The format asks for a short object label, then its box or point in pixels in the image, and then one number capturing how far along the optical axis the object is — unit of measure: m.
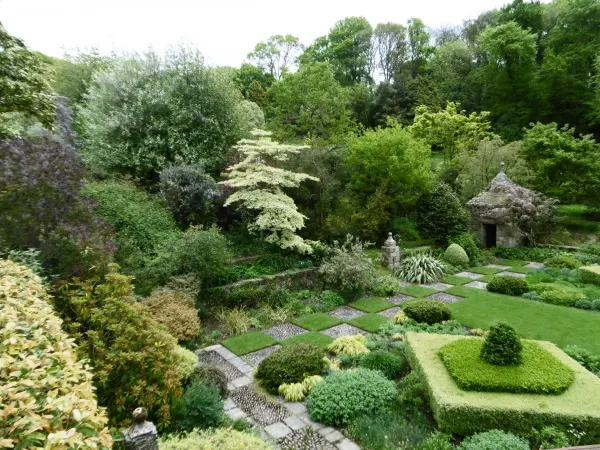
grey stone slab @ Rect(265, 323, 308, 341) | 10.18
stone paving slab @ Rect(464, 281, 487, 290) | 14.26
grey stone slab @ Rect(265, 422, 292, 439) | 5.98
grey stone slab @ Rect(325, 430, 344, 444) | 5.86
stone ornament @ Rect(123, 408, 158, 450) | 3.70
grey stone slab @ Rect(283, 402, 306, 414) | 6.66
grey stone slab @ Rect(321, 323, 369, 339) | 10.18
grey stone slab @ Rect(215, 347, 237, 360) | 9.05
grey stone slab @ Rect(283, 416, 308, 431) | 6.20
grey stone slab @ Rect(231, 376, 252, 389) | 7.68
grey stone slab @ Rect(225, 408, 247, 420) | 6.48
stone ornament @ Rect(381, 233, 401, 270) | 16.04
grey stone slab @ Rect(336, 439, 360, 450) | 5.66
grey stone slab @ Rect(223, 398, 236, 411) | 6.80
